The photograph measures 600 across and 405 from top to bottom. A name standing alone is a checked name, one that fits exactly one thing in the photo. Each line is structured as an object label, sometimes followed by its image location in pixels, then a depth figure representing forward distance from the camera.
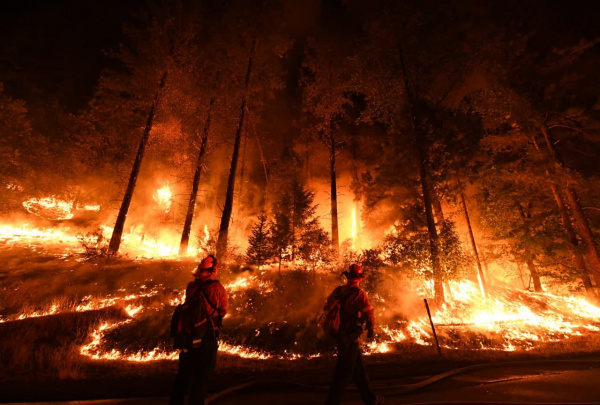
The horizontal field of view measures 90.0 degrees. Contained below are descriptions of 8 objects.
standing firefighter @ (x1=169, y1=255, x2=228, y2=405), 4.07
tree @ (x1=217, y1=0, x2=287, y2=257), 17.39
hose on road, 5.28
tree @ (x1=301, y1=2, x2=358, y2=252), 19.91
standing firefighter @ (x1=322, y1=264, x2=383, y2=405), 4.40
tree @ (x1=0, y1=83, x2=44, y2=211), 19.42
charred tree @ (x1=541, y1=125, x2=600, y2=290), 14.54
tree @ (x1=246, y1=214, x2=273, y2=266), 13.27
